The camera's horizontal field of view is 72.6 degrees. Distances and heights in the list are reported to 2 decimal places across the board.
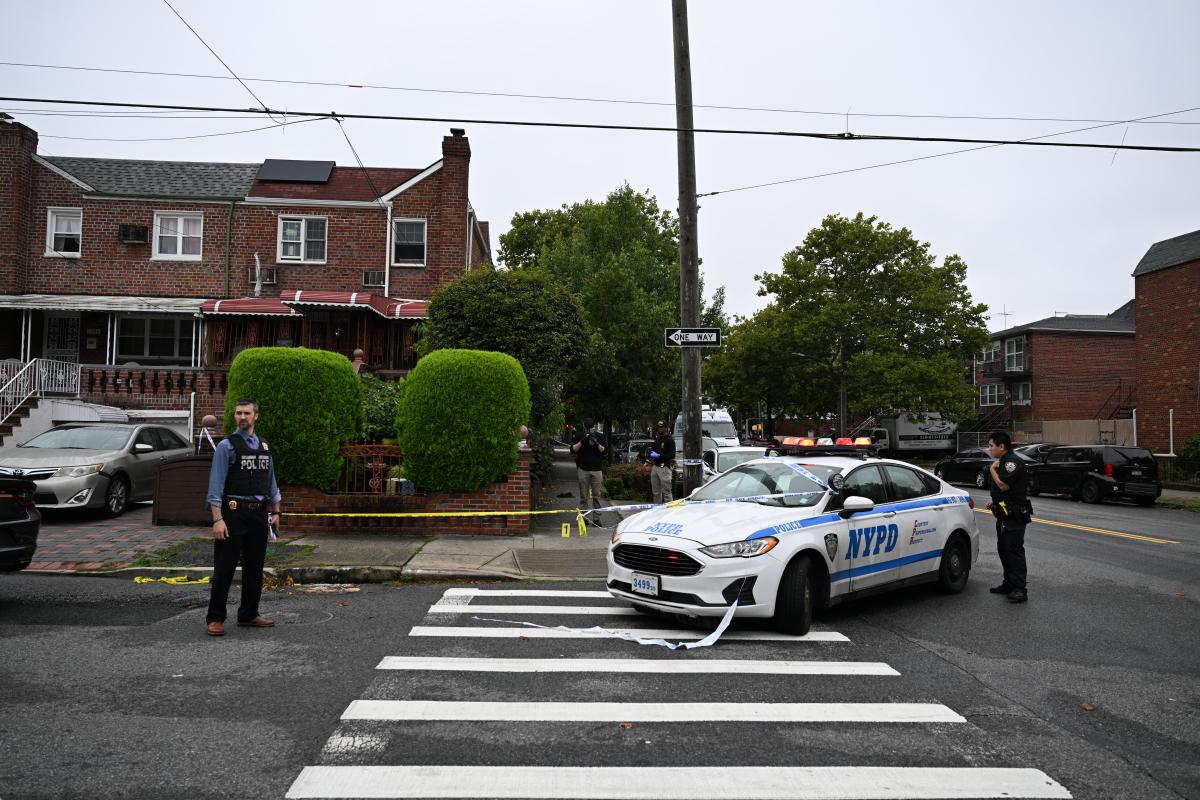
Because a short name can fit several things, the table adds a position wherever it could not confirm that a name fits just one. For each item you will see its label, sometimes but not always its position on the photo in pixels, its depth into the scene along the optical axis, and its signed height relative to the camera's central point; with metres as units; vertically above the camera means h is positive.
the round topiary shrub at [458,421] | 11.48 +0.07
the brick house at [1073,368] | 44.44 +3.66
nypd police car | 6.53 -0.96
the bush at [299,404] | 11.23 +0.27
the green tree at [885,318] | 35.81 +5.18
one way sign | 10.69 +1.21
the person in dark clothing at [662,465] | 14.65 -0.65
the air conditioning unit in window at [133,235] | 23.11 +5.28
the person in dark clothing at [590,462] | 14.01 -0.59
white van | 23.83 +0.11
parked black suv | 21.20 -1.03
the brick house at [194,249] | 22.58 +4.98
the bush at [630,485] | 17.95 -1.27
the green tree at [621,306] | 25.12 +3.81
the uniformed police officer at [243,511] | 6.53 -0.72
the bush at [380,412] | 14.35 +0.22
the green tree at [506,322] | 16.77 +2.16
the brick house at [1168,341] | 28.19 +3.42
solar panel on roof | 24.58 +7.73
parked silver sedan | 11.89 -0.66
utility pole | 10.90 +2.44
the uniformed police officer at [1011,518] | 8.34 -0.86
